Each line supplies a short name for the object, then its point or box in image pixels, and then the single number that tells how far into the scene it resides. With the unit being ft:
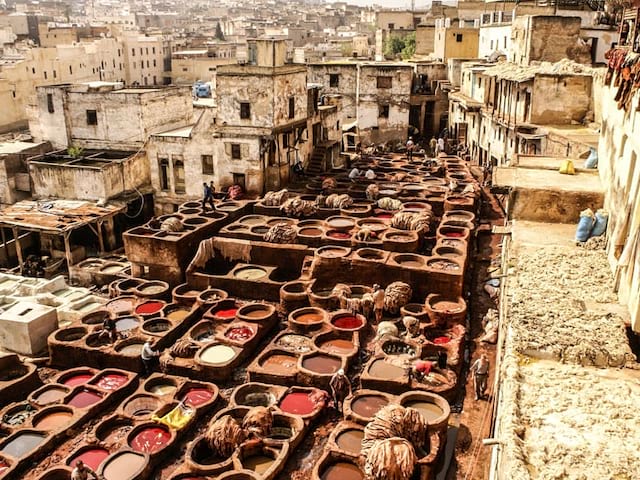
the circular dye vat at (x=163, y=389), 54.13
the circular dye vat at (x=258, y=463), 44.04
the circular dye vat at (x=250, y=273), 72.49
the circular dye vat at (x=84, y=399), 52.60
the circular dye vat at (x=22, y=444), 46.93
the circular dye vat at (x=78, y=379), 56.65
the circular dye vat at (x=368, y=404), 47.14
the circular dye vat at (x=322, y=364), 53.67
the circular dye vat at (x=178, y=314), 66.44
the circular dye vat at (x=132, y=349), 58.58
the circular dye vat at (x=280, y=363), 54.37
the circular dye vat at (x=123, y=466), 43.37
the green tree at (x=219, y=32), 368.15
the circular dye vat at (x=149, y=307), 67.87
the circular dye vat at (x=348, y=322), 60.95
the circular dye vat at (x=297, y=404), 49.15
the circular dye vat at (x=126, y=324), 64.34
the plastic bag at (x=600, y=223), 42.14
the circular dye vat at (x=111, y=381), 55.16
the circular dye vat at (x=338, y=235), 75.39
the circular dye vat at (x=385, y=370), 51.24
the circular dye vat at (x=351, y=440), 43.70
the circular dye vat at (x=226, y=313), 65.62
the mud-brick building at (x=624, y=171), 31.53
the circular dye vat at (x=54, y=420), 49.62
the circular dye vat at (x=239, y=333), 60.54
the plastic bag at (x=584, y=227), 42.50
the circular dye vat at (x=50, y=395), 53.47
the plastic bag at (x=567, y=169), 53.83
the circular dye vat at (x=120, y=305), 67.62
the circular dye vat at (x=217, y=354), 56.70
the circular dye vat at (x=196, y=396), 52.06
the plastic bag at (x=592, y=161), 57.00
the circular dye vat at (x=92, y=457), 45.29
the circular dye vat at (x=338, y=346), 56.59
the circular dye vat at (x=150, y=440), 46.09
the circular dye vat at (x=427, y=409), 46.11
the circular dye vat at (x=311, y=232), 76.95
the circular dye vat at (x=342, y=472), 41.37
